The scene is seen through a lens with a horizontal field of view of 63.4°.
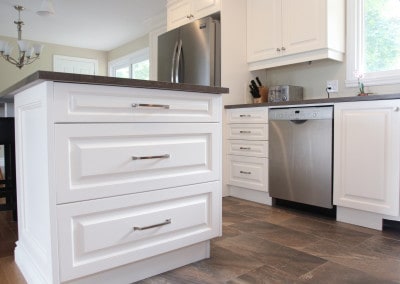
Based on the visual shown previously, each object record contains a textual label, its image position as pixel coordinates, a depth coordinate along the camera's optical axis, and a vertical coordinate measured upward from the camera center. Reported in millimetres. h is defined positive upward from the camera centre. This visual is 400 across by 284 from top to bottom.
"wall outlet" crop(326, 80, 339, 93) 2826 +335
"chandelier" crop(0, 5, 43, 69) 4028 +1010
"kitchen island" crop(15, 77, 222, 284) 1151 -221
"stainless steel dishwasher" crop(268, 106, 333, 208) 2332 -230
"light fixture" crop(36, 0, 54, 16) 3144 +1154
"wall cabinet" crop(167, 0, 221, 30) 3143 +1199
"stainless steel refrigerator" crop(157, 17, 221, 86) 3076 +723
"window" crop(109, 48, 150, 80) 6016 +1211
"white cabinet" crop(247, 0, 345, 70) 2609 +811
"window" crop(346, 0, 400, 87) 2521 +670
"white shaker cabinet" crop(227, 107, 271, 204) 2799 -255
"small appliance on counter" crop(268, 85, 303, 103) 2988 +299
